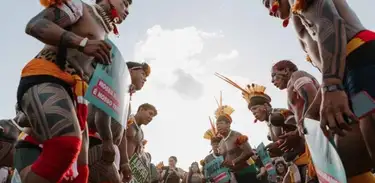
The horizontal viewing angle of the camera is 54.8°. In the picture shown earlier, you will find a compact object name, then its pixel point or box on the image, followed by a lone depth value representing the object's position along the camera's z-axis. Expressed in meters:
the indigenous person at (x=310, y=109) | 2.41
